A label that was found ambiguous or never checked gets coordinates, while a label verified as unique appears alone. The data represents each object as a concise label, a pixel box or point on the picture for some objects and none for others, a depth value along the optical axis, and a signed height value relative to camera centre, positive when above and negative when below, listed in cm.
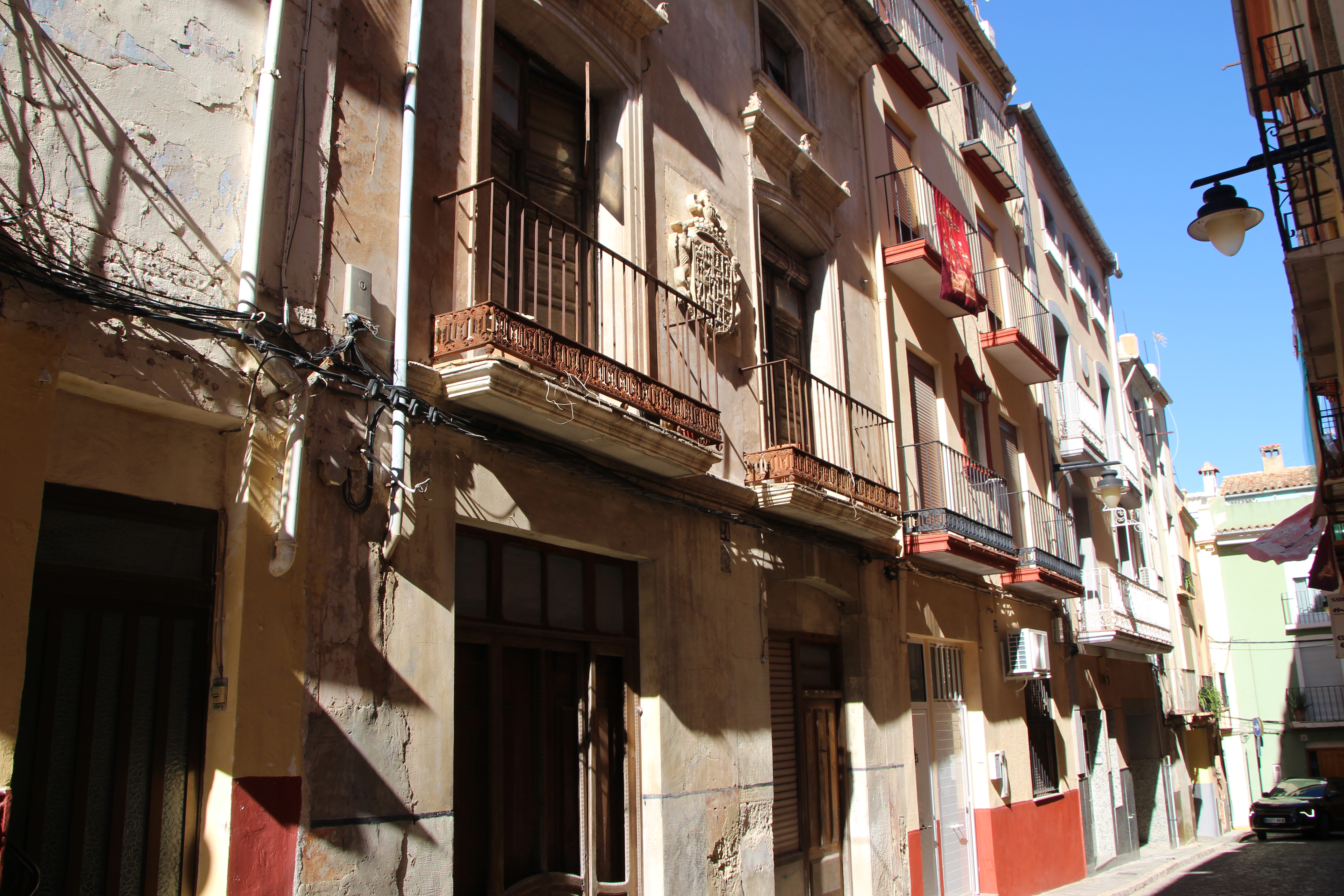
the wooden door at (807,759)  878 -57
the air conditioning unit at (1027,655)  1282 +38
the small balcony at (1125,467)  1872 +401
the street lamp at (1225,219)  709 +312
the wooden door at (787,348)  939 +330
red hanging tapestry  1224 +513
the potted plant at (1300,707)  3466 -92
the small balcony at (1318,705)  3453 -88
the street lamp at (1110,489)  1656 +306
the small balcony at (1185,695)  2214 -27
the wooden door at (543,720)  584 -12
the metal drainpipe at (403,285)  516 +215
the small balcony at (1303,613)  3497 +219
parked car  2352 -295
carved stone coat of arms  813 +341
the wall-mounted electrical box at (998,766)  1206 -91
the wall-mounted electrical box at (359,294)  521 +204
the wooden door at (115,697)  404 +6
